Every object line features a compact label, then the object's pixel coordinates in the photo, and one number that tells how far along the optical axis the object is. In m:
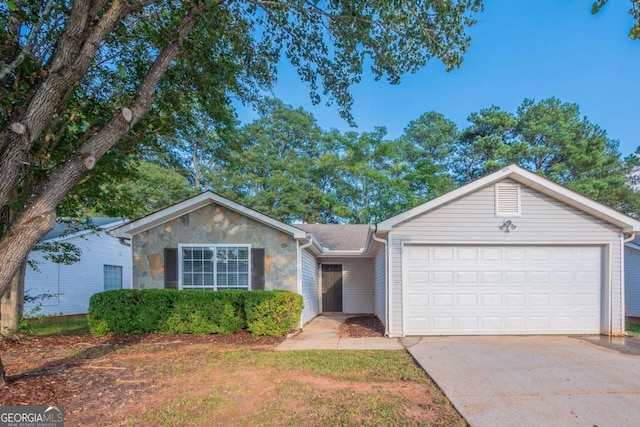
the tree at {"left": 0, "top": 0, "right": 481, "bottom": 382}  3.69
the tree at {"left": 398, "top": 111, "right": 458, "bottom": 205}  22.83
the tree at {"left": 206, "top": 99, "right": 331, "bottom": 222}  22.66
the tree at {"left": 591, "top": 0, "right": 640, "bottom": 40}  4.17
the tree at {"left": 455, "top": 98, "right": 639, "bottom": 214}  20.03
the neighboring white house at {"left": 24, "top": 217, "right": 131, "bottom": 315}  12.60
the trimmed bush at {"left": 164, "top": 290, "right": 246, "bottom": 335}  8.15
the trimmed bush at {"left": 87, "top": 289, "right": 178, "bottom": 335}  8.27
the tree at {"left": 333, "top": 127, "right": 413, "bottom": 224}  21.91
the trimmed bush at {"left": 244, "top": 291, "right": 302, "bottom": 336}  8.04
